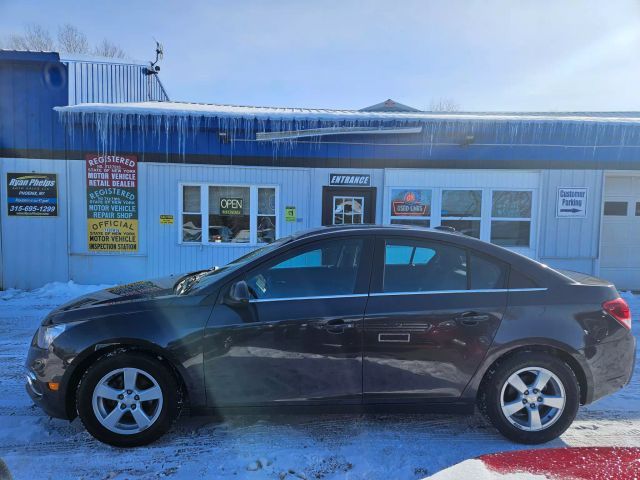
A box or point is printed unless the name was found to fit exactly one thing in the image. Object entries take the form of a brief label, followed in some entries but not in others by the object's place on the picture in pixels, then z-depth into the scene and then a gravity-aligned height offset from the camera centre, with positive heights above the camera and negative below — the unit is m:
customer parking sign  9.12 +0.42
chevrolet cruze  2.94 -0.93
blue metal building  8.34 +0.77
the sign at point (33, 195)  8.35 +0.21
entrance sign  8.88 +0.76
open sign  8.87 +0.13
